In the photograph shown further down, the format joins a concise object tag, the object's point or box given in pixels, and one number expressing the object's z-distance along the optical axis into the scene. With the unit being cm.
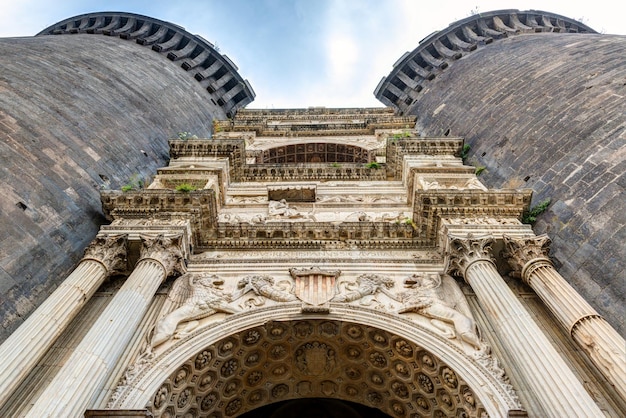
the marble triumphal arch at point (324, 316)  770
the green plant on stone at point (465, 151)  1889
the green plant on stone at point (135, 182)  1539
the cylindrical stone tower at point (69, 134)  1038
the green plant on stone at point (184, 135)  1993
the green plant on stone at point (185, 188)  1245
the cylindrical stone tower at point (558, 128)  1061
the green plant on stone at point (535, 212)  1261
